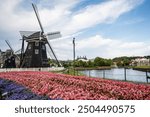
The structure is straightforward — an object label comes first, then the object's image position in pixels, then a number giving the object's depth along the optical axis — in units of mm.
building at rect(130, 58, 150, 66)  171675
